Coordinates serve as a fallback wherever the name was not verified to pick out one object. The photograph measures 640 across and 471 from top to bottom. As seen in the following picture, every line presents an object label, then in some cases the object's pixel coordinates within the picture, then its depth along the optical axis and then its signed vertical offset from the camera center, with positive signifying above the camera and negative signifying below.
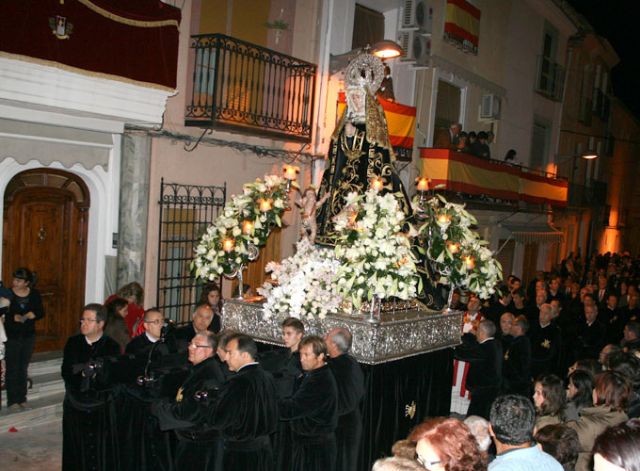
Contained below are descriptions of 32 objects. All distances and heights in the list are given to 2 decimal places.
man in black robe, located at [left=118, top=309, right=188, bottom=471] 6.22 -2.32
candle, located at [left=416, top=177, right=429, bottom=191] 7.61 +0.04
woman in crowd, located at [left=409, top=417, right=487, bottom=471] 3.46 -1.30
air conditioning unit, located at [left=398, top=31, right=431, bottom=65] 15.77 +3.26
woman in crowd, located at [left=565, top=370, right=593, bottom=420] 5.76 -1.61
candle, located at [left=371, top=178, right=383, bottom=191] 6.99 +0.01
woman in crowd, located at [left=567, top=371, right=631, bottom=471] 5.03 -1.56
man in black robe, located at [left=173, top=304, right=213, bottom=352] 7.57 -1.65
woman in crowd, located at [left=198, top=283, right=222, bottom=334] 9.01 -1.65
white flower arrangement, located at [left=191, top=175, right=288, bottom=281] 7.46 -0.59
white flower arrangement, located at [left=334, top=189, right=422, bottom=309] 6.32 -0.66
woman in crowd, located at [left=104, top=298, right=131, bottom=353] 7.18 -1.70
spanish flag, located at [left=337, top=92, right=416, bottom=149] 13.62 +1.31
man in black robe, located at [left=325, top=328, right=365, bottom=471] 6.14 -1.88
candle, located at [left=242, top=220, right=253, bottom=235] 7.36 -0.55
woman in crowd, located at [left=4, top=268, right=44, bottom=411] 7.85 -1.99
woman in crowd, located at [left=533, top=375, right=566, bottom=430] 5.34 -1.57
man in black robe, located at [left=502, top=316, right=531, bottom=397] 8.44 -2.05
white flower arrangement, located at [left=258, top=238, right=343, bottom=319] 6.85 -1.10
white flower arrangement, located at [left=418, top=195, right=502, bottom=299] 7.57 -0.65
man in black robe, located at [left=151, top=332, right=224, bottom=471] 5.48 -1.93
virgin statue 7.66 +0.41
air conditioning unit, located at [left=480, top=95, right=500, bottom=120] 19.25 +2.42
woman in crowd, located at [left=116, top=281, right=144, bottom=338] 7.97 -1.69
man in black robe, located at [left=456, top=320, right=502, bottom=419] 8.01 -2.05
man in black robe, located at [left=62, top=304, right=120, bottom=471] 6.21 -2.24
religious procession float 6.79 -0.70
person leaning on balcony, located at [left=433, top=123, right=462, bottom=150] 16.95 +1.31
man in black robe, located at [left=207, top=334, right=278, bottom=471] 5.42 -1.83
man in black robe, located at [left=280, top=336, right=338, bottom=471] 5.87 -1.83
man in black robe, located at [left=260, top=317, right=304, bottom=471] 6.48 -1.76
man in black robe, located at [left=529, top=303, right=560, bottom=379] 9.28 -1.97
